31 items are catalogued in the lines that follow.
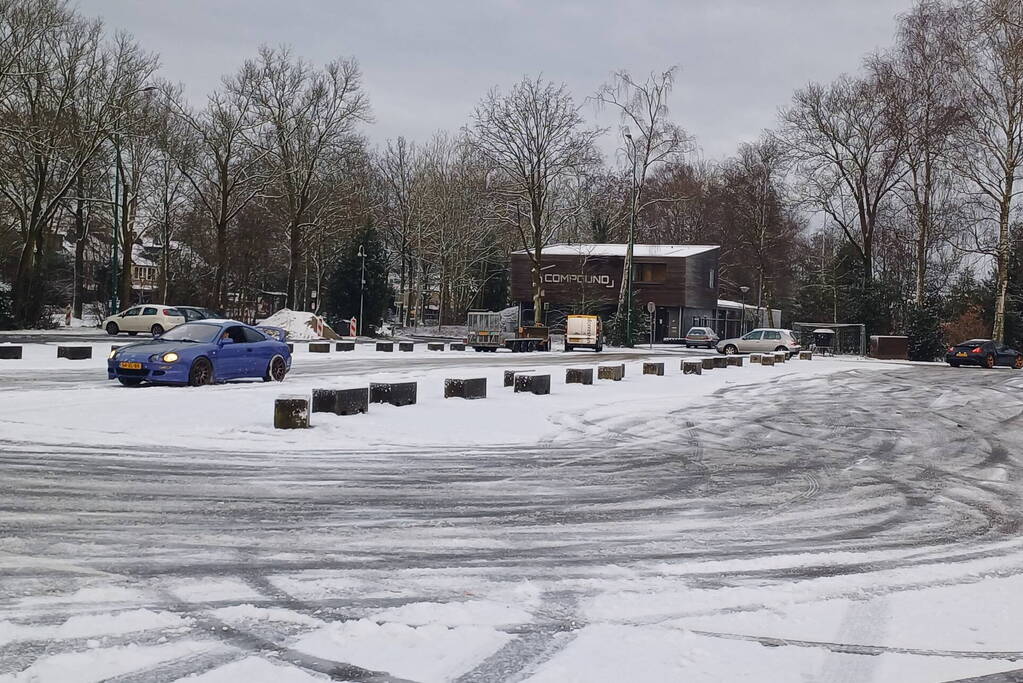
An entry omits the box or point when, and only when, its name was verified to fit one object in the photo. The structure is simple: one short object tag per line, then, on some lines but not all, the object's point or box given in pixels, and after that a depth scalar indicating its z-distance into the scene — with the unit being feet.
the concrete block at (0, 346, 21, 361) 80.28
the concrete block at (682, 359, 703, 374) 95.35
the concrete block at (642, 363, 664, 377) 90.25
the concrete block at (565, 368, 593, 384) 73.51
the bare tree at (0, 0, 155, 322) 134.10
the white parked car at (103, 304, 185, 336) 147.13
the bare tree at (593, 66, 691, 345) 177.78
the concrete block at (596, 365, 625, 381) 80.48
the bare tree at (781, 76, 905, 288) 167.43
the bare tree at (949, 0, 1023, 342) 129.90
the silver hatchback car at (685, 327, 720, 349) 189.67
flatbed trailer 142.10
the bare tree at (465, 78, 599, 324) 184.96
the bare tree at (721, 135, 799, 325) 236.43
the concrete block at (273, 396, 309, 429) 41.60
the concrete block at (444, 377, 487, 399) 57.57
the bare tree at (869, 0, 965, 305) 140.36
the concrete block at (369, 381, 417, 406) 51.49
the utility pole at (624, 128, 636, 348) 175.36
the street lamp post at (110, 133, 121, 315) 150.69
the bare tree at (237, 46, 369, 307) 179.42
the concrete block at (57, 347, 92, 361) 83.35
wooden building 220.64
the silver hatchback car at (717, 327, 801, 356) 164.45
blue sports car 58.29
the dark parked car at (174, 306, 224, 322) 144.25
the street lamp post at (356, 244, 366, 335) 209.89
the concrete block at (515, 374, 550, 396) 64.03
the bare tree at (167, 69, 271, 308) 175.22
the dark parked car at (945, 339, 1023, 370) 135.85
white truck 161.07
